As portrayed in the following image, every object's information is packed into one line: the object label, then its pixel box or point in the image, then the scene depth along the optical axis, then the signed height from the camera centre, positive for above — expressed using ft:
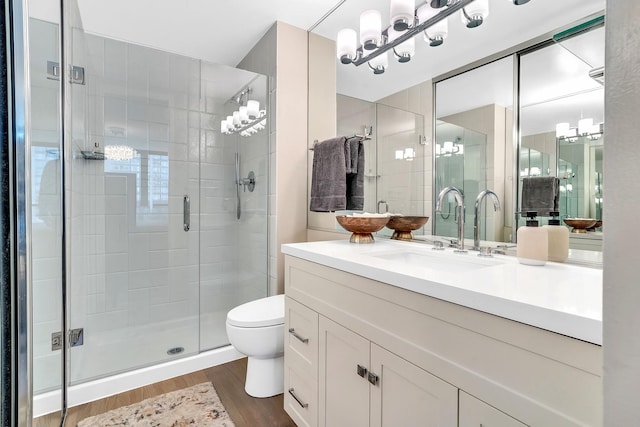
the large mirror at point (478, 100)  3.71 +1.64
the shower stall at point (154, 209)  6.24 +0.00
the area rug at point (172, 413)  4.97 -3.42
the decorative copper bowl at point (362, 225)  5.24 -0.26
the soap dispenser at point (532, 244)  3.41 -0.39
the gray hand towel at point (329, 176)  5.95 +0.67
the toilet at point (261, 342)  5.36 -2.33
